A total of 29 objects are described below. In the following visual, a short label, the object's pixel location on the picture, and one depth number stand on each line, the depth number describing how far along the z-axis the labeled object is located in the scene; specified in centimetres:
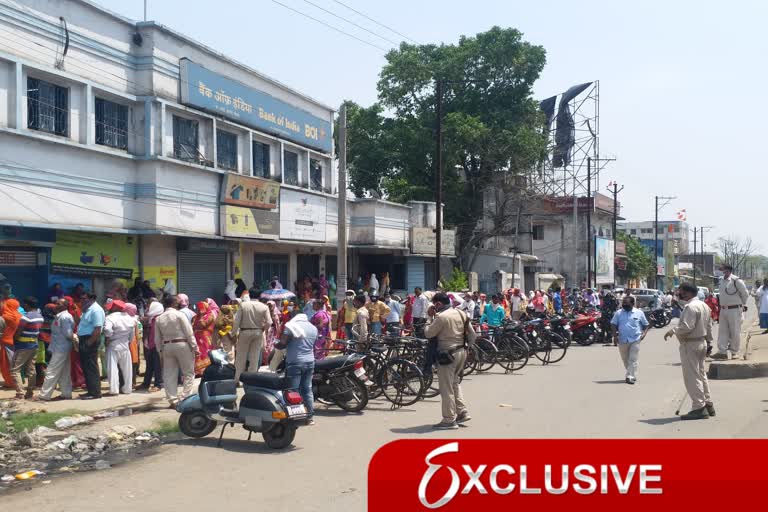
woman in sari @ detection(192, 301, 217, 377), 1291
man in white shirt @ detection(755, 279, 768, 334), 1944
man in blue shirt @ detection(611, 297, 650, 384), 1327
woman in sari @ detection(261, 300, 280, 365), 1469
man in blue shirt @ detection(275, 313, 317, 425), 962
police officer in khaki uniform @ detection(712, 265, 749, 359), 1444
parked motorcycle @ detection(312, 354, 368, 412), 1042
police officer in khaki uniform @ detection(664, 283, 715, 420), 967
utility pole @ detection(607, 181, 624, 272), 5440
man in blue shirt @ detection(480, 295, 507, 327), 1739
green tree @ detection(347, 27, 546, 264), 3788
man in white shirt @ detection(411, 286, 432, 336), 2012
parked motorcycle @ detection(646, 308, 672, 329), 2998
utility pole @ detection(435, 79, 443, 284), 2570
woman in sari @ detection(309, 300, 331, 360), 1340
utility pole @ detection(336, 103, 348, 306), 1905
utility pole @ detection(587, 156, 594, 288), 4681
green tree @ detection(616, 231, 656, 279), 6731
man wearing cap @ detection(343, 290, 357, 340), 1705
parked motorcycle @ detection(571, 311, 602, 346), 2197
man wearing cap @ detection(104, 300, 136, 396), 1190
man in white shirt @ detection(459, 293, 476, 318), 1961
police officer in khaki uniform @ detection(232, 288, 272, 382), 1154
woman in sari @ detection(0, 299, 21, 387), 1149
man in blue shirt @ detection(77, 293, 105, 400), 1156
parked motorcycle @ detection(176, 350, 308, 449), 838
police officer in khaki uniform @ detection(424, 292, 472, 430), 948
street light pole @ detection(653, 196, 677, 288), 6912
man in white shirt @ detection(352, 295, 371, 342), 1470
